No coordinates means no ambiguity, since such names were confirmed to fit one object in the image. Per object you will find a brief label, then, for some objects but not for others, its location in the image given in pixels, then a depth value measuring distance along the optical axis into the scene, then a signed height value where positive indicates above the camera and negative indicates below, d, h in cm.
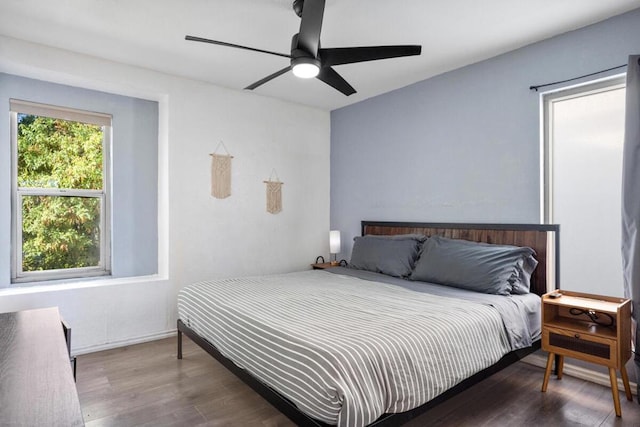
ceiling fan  198 +96
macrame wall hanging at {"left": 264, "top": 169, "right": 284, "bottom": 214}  439 +21
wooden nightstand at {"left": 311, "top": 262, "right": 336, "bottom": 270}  441 -66
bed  158 -61
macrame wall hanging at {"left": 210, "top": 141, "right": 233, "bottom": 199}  394 +41
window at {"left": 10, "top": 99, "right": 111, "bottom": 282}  324 +18
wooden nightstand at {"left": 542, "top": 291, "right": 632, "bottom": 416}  218 -75
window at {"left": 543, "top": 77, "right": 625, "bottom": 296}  266 +25
